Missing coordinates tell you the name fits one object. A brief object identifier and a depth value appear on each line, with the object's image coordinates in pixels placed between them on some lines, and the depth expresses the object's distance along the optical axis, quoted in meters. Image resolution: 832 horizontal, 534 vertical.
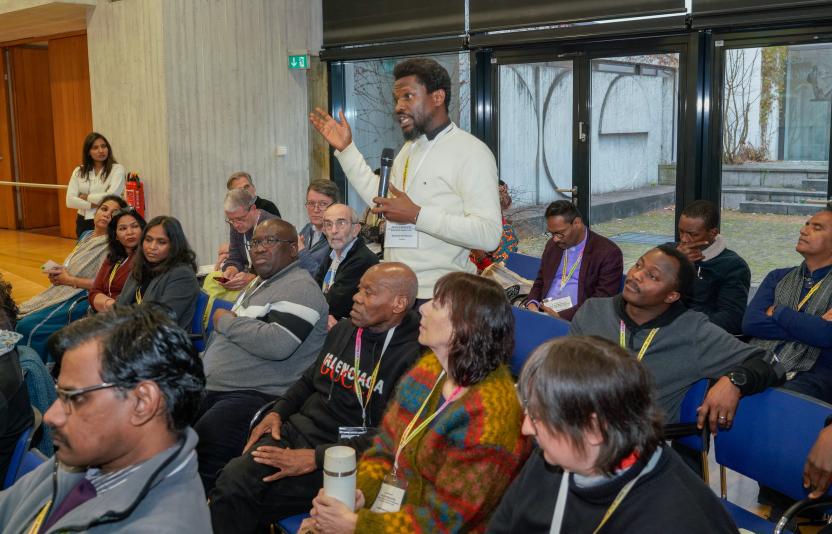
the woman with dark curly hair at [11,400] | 2.61
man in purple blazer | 4.55
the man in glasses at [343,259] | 4.36
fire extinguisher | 8.18
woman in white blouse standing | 7.93
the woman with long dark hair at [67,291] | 5.31
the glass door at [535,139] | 7.02
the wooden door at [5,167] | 12.02
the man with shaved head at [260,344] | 3.37
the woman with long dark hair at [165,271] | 4.41
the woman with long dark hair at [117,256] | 4.92
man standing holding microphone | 2.99
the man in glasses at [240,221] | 5.65
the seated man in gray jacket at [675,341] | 2.75
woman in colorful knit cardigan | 2.11
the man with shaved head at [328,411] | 2.88
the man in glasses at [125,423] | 1.53
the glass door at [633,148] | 6.31
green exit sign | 8.82
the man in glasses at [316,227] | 5.20
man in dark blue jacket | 3.50
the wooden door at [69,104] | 10.34
